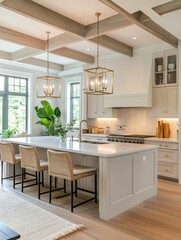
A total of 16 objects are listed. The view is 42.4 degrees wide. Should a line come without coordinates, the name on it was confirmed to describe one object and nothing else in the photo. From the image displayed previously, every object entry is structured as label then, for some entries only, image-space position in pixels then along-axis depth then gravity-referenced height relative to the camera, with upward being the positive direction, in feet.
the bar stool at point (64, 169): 10.98 -2.57
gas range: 18.21 -1.67
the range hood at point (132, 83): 19.08 +2.98
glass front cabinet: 18.12 +3.99
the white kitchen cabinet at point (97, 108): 22.48 +0.92
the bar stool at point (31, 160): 12.83 -2.42
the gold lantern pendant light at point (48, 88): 16.41 +2.07
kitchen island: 10.56 -2.61
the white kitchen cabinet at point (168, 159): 16.60 -3.01
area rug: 9.06 -4.55
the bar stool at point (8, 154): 14.58 -2.40
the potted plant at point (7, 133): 22.94 -1.60
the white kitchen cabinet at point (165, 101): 17.85 +1.32
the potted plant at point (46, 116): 25.35 +0.12
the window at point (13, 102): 24.66 +1.58
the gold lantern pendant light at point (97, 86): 13.20 +1.82
